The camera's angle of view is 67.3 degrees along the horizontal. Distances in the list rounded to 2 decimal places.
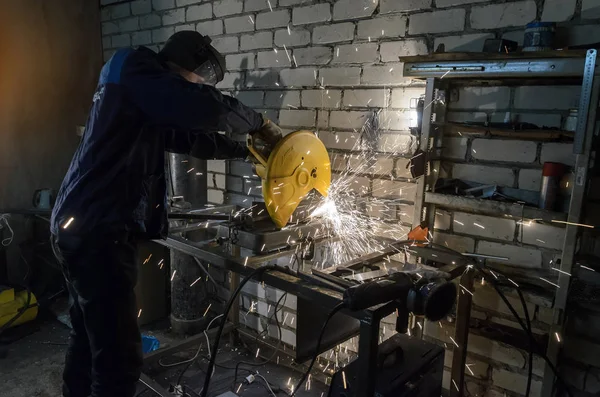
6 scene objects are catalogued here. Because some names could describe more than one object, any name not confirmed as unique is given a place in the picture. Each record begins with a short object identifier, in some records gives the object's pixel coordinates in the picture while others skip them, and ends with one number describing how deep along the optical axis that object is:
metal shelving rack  1.60
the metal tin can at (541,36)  1.70
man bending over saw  1.70
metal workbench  1.39
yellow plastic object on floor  3.20
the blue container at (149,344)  2.85
